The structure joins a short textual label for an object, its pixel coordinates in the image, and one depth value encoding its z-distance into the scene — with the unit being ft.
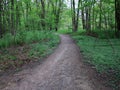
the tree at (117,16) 36.23
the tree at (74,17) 56.91
